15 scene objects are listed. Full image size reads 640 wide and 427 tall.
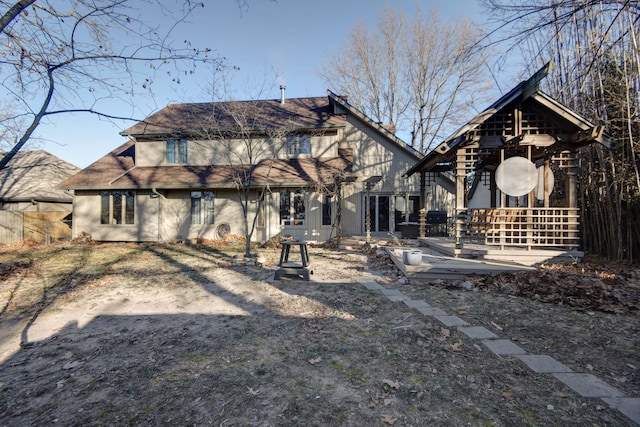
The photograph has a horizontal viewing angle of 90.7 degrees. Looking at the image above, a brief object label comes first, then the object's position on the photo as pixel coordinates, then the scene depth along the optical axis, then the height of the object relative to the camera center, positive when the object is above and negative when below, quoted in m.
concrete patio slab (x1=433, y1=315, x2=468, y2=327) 4.30 -1.50
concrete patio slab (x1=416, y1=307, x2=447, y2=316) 4.71 -1.50
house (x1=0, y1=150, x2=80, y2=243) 15.75 +0.82
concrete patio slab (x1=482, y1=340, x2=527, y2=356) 3.45 -1.52
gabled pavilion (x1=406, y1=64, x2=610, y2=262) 7.70 +1.29
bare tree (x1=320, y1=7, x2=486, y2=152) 23.28 +11.26
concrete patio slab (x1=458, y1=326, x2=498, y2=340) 3.90 -1.52
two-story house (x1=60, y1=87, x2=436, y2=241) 14.05 +1.44
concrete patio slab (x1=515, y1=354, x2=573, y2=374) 3.04 -1.52
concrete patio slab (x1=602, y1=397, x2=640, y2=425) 2.34 -1.51
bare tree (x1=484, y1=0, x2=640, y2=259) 7.28 +1.90
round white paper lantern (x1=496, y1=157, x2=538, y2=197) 7.96 +0.94
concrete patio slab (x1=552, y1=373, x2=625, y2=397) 2.64 -1.51
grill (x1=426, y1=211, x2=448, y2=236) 13.66 -0.42
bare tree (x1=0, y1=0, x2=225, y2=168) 3.23 +1.82
